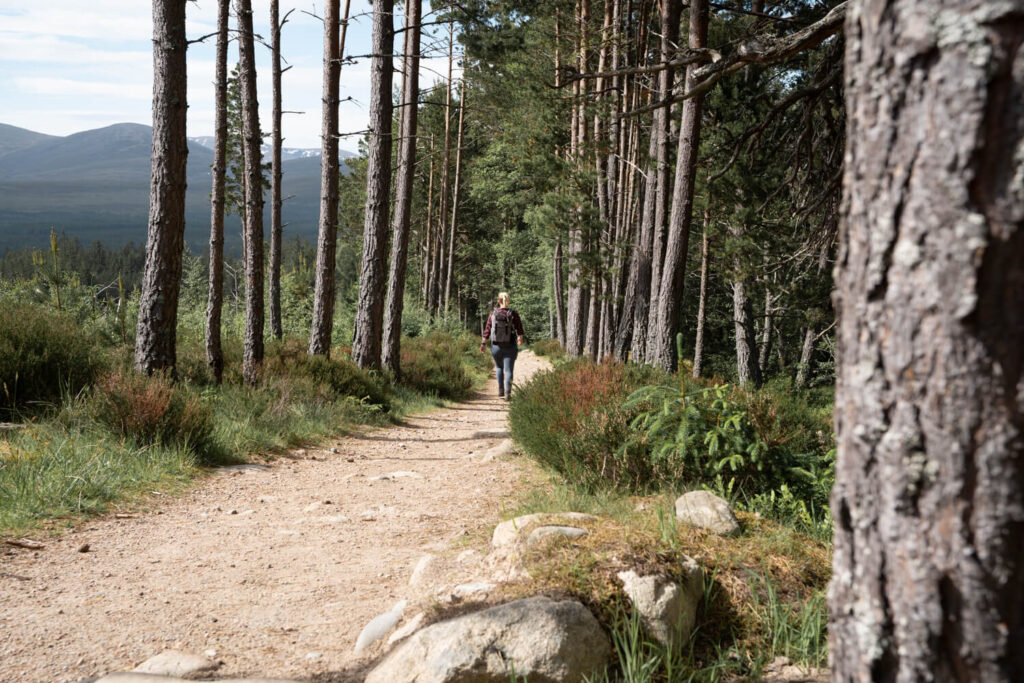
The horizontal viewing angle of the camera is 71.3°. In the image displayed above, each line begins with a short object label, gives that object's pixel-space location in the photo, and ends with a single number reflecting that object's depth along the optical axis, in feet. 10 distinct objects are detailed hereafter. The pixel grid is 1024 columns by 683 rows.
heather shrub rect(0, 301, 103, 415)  24.48
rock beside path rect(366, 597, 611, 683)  9.57
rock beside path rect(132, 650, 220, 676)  10.78
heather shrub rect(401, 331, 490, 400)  49.62
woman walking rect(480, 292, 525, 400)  43.19
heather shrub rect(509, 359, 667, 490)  18.06
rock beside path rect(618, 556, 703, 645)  10.73
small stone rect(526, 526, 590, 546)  12.80
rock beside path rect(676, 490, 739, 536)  13.62
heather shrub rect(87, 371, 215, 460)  22.61
